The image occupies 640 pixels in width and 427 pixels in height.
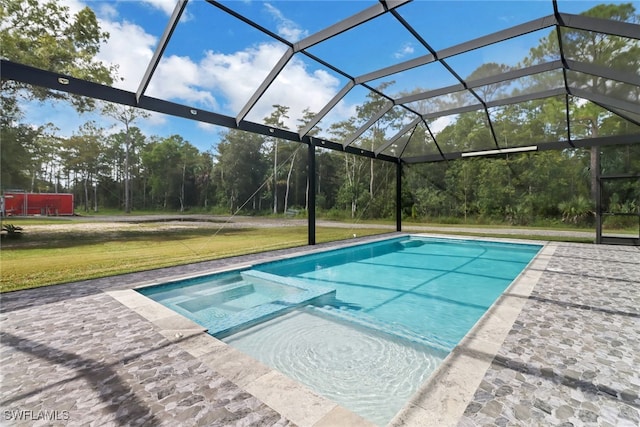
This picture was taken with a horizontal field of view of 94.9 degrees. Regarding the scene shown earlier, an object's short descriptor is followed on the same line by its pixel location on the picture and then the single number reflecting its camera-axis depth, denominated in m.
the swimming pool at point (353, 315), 2.53
